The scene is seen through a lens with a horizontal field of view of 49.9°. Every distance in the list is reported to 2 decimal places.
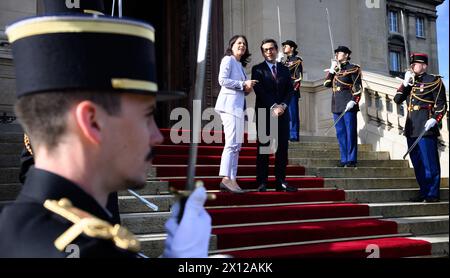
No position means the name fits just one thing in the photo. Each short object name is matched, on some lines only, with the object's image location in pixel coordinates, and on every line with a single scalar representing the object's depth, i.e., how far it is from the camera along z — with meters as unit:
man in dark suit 6.18
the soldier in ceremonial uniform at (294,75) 9.52
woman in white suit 5.82
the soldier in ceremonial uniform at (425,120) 7.04
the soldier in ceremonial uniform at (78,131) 1.21
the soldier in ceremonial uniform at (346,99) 8.09
